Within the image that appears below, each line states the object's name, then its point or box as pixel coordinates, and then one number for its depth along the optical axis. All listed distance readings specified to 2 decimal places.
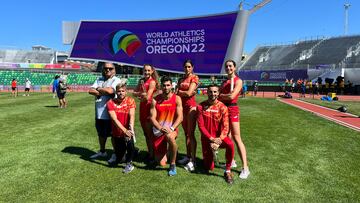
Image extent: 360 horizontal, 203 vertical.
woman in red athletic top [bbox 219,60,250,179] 5.64
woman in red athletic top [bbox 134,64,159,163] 6.27
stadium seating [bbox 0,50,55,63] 91.54
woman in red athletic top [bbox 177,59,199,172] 5.99
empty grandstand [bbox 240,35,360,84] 40.31
